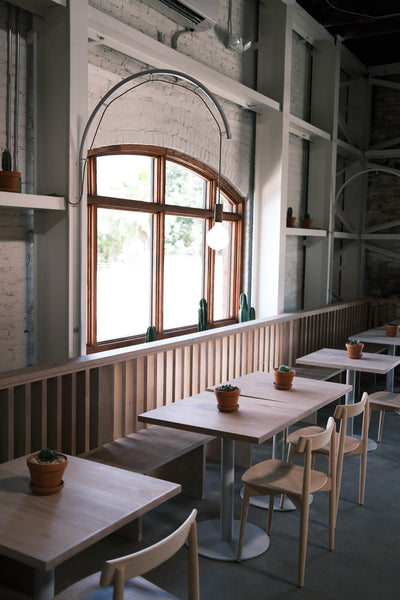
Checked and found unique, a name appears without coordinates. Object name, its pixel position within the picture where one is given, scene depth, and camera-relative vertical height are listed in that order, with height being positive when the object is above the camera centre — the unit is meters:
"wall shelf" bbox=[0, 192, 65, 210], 3.70 +0.36
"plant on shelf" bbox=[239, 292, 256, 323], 6.85 -0.52
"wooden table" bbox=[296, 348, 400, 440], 5.29 -0.85
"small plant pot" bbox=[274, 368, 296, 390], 4.32 -0.80
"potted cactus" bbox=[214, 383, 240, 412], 3.75 -0.82
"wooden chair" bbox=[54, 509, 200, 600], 1.90 -1.01
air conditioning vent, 5.10 +2.11
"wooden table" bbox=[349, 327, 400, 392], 6.62 -0.81
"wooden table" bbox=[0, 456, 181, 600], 2.09 -0.95
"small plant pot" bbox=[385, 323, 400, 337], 6.98 -0.72
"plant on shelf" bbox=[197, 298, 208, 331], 6.23 -0.56
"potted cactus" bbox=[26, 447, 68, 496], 2.48 -0.86
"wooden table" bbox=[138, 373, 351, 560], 3.44 -0.91
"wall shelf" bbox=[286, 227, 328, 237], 7.35 +0.40
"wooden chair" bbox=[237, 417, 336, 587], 3.36 -1.24
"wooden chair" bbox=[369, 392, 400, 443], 5.34 -1.18
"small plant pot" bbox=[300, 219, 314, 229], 8.02 +0.54
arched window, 5.16 +0.14
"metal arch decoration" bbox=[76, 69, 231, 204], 3.96 +0.86
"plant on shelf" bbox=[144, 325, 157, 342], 5.44 -0.64
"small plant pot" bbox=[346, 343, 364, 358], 5.61 -0.77
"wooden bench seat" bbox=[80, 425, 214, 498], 3.88 -1.24
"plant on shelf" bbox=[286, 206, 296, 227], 7.50 +0.56
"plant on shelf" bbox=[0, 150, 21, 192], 3.75 +0.51
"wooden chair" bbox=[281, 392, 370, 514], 3.87 -1.19
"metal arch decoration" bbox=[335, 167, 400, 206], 8.49 +1.33
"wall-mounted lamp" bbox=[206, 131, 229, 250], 4.36 +0.18
